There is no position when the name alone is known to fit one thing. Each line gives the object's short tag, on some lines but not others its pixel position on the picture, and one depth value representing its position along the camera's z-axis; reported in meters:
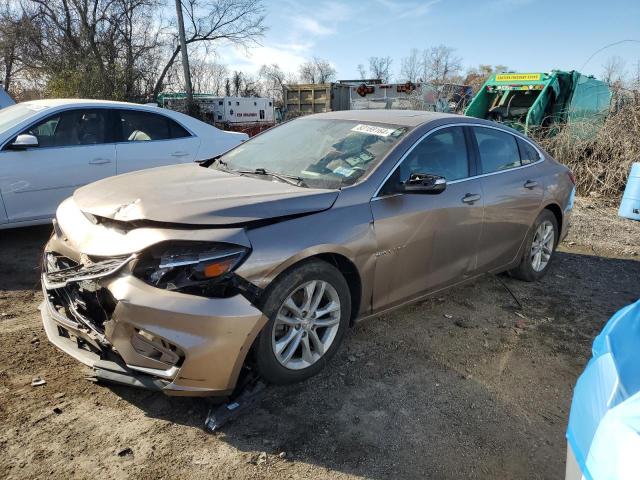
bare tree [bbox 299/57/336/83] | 52.84
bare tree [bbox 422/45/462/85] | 41.33
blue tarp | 1.35
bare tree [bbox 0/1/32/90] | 21.98
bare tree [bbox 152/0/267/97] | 25.19
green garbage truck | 10.02
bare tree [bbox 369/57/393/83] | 55.27
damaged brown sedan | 2.37
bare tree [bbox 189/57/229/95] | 39.47
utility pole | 17.80
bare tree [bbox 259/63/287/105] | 33.75
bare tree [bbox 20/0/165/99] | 19.55
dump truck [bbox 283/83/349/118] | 20.61
